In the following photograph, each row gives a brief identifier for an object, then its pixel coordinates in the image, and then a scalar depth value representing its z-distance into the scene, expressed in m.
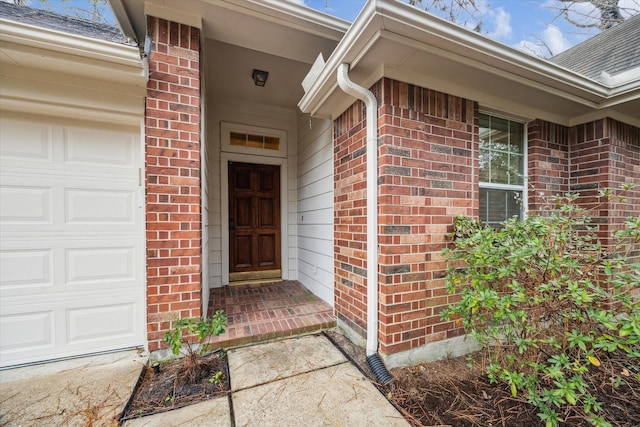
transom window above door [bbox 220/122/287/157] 3.79
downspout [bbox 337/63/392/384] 1.99
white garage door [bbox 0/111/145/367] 1.89
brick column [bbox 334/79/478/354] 1.96
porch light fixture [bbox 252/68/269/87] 3.01
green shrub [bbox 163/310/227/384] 1.79
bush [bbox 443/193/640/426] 1.29
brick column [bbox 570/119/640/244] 2.69
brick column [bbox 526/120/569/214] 2.67
